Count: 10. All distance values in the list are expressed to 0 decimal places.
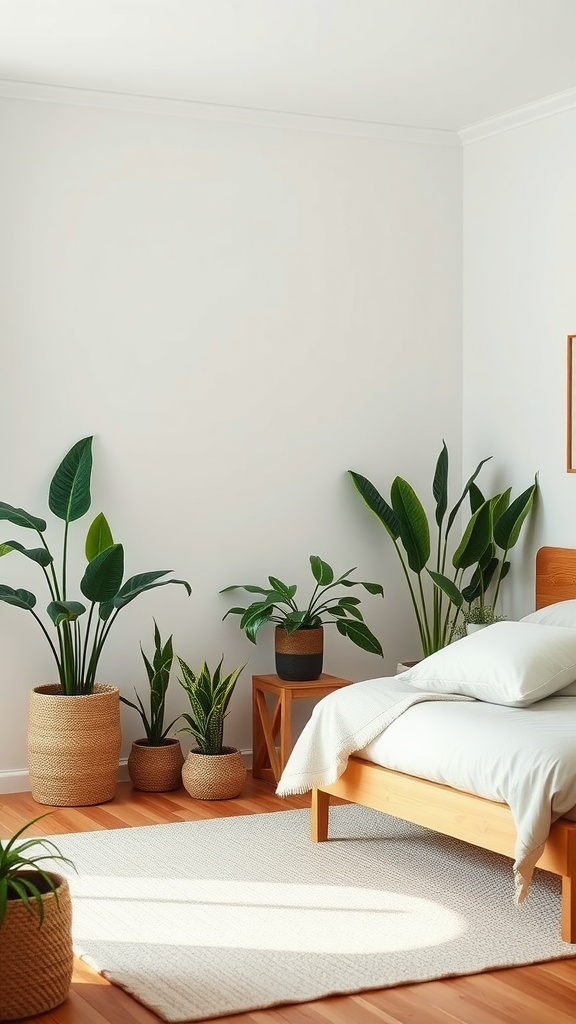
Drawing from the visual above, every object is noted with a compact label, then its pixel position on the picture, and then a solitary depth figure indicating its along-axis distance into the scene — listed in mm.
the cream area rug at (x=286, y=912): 2961
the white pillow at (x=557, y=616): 4392
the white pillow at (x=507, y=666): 3764
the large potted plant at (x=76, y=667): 4465
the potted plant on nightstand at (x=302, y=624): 4875
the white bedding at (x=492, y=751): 3164
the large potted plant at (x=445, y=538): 5148
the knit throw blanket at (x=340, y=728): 3855
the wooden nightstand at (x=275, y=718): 4793
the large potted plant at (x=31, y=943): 2691
